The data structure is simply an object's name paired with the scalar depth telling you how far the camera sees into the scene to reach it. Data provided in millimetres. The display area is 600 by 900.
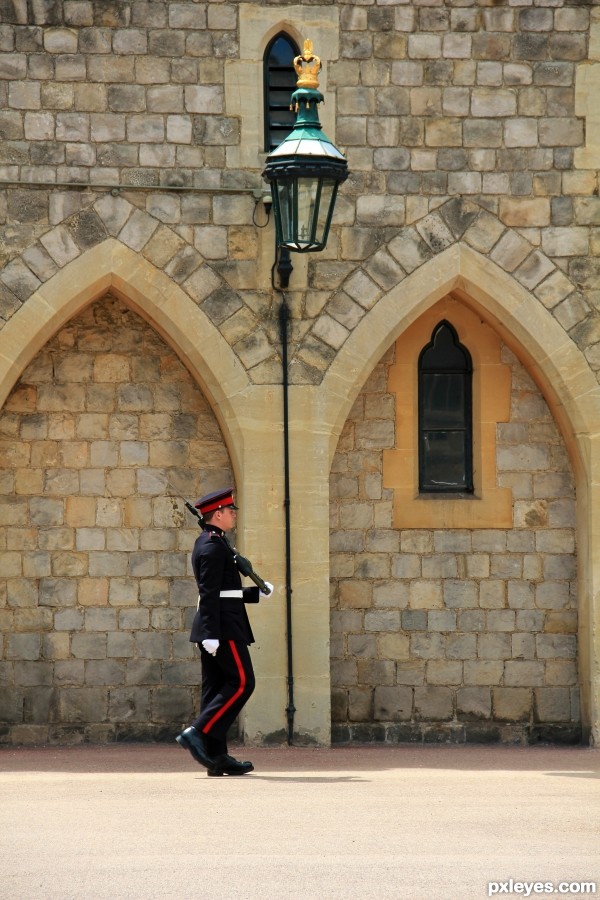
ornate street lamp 18500
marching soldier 16906
